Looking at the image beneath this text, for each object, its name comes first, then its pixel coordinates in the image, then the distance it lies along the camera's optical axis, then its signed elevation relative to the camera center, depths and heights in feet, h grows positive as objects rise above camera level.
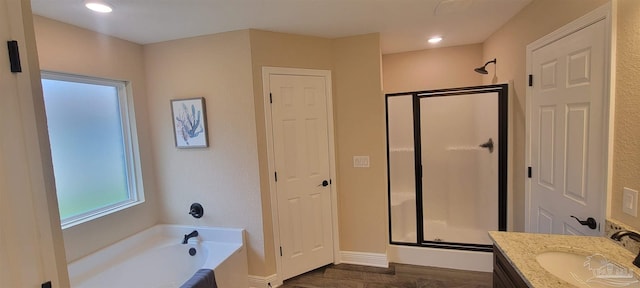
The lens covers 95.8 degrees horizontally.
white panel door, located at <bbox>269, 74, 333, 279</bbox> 8.73 -1.41
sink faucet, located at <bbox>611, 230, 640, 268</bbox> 3.90 -1.90
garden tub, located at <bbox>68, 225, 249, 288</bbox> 7.36 -3.48
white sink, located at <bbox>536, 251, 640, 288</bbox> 3.81 -2.26
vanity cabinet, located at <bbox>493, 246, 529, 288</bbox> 4.19 -2.48
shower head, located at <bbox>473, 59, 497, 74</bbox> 9.50 +1.51
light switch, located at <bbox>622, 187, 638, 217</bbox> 4.31 -1.41
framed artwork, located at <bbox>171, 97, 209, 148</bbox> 8.61 +0.26
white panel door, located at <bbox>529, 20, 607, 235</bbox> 4.91 -0.42
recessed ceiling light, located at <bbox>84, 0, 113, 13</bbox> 6.03 +2.79
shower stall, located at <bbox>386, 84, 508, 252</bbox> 8.77 -1.60
